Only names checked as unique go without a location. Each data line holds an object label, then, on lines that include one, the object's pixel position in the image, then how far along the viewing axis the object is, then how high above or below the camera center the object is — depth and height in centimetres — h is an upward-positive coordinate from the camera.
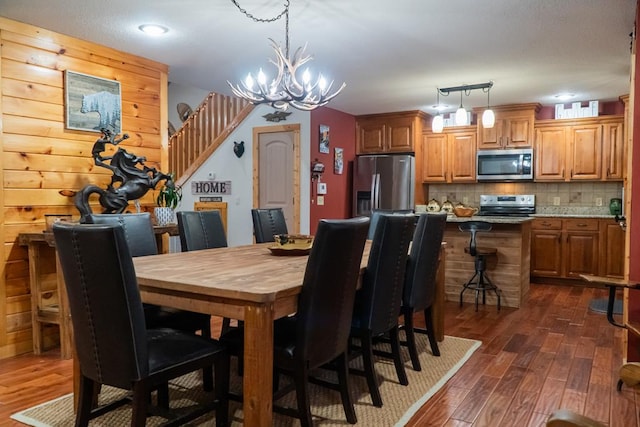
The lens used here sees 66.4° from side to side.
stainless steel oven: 673 -11
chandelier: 311 +69
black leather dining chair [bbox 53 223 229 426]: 173 -45
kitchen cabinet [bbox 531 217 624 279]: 591 -62
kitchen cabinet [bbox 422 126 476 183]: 692 +59
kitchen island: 489 -64
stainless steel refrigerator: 686 +22
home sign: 696 +13
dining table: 185 -41
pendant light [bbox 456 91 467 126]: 503 +84
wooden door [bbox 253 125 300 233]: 640 +35
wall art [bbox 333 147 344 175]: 685 +51
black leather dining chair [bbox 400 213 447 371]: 301 -46
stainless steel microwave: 649 +44
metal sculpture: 363 +12
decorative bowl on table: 305 -31
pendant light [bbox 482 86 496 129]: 508 +82
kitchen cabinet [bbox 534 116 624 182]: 608 +61
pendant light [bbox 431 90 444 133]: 547 +82
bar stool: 477 -63
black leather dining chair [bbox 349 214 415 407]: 250 -46
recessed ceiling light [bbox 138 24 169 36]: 349 +121
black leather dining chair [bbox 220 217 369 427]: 200 -48
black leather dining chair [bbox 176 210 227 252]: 341 -25
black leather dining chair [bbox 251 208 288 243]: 396 -23
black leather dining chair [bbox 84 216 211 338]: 269 -35
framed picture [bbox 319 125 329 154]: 648 +77
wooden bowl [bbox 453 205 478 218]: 541 -17
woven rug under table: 238 -110
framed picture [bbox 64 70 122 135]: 370 +73
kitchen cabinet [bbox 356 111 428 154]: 703 +95
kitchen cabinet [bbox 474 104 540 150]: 647 +93
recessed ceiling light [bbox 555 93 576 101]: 586 +124
